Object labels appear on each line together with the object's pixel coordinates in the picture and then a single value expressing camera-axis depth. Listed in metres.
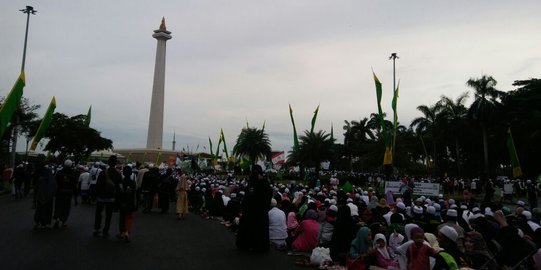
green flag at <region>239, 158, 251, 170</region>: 29.27
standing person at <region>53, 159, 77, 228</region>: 9.39
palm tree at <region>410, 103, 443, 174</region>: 48.50
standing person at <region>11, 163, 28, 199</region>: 16.47
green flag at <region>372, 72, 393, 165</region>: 18.01
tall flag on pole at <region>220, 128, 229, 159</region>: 32.09
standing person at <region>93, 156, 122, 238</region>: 8.45
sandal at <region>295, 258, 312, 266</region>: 7.26
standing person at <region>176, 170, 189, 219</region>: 12.90
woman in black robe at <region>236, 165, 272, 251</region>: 8.12
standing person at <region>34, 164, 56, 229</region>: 9.05
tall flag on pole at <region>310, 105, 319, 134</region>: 21.18
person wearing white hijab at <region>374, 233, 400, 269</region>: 6.18
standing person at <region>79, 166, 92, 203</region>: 14.98
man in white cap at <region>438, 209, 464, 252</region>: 6.96
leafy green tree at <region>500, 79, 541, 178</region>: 35.25
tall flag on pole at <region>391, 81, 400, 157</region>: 18.32
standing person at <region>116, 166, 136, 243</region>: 8.22
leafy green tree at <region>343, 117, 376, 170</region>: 62.28
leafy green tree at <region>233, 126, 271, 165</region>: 53.97
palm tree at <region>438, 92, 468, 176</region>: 45.91
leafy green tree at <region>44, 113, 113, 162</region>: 36.78
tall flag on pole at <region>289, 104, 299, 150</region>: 20.52
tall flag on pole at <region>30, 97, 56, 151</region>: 13.95
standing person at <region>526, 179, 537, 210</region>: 18.55
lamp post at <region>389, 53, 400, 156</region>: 30.23
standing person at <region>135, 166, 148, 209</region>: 13.86
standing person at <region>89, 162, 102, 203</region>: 14.13
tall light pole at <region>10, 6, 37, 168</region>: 22.78
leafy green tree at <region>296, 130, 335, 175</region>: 42.00
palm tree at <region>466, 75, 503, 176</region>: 39.72
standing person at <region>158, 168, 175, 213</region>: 14.24
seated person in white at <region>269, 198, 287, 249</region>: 8.75
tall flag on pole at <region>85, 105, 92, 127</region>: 22.58
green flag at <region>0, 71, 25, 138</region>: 11.10
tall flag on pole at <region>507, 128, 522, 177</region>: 17.70
